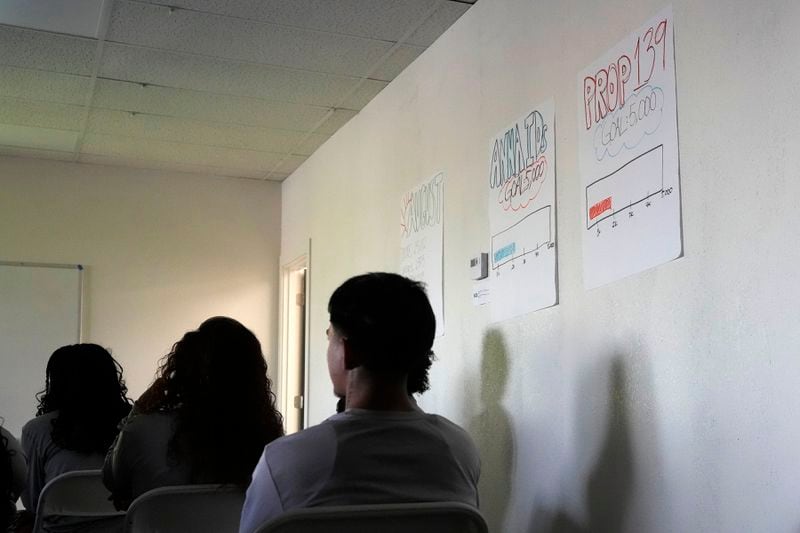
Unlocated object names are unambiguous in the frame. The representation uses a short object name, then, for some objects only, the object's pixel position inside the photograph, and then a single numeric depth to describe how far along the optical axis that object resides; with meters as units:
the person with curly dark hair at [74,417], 2.79
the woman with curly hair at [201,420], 2.14
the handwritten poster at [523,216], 2.55
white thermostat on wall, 2.92
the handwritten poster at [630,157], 2.03
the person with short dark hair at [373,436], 1.40
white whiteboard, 4.97
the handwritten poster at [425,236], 3.31
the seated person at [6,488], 1.56
